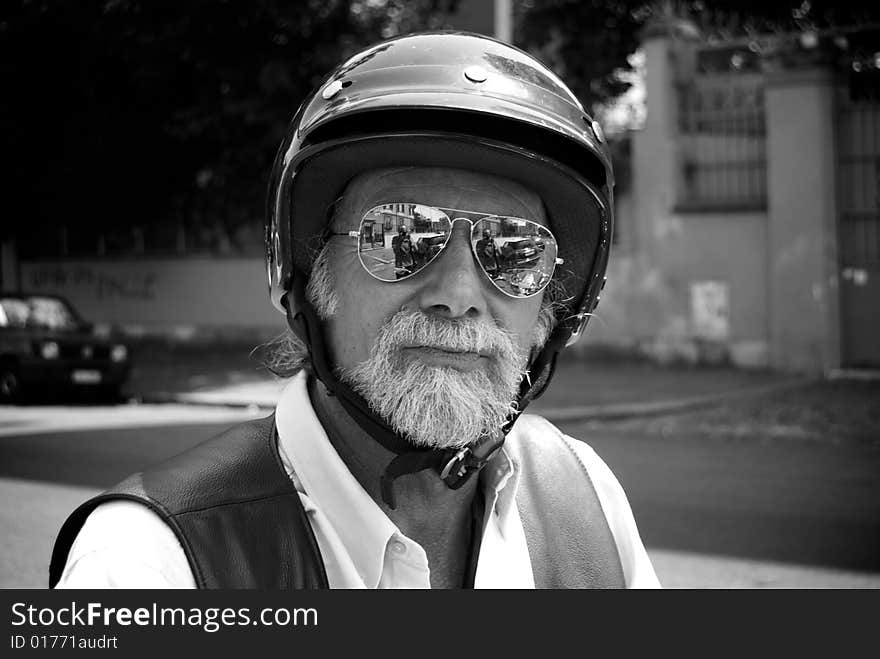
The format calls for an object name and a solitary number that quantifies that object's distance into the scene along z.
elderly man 1.52
